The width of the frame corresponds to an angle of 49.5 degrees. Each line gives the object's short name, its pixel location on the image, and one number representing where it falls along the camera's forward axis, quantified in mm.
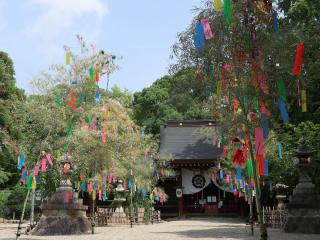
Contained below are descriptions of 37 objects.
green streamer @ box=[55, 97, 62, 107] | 15251
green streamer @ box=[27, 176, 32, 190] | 10304
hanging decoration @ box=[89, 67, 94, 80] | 15917
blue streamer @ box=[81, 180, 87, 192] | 15786
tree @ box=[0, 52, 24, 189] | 23926
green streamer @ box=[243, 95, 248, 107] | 7863
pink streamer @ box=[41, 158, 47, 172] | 12110
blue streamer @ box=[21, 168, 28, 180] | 11739
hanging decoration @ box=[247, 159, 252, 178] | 9768
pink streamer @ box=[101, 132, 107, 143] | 13734
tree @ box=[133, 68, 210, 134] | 35028
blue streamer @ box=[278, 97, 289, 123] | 7440
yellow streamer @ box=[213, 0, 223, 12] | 7097
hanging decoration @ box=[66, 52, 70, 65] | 16400
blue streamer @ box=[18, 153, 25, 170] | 12181
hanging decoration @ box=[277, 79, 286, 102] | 7454
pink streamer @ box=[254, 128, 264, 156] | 7809
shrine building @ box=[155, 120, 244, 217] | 24500
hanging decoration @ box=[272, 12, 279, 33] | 7797
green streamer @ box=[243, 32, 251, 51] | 7659
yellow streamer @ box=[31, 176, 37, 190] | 11067
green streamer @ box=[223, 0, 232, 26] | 6992
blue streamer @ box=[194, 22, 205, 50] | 7528
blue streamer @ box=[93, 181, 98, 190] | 15401
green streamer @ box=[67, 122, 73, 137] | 14134
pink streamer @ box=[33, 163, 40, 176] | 11030
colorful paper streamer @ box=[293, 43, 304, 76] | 6774
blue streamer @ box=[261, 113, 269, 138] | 7822
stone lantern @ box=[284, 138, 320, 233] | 12387
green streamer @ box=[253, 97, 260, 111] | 7900
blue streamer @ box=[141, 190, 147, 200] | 19751
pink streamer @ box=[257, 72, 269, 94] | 7379
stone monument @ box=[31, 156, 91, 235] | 12562
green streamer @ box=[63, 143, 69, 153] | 13884
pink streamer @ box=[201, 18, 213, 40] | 7460
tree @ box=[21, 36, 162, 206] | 13946
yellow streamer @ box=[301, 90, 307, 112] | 7834
